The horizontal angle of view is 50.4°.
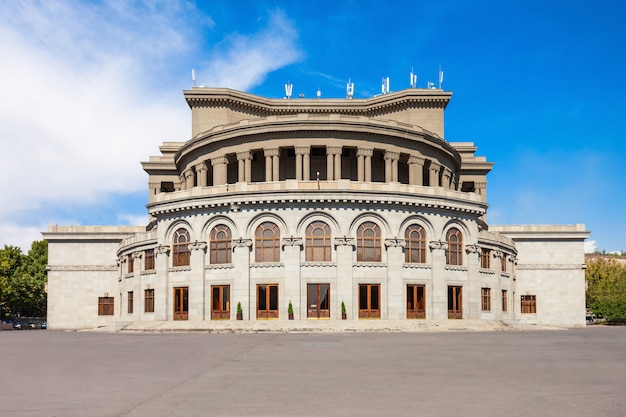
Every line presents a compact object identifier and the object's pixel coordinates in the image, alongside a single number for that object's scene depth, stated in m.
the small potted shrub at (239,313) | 48.00
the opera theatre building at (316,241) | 48.53
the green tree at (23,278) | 89.25
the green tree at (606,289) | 84.62
